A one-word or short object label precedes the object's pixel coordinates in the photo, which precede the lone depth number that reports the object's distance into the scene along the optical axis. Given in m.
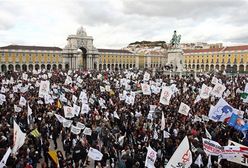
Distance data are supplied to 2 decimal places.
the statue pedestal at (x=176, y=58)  32.60
